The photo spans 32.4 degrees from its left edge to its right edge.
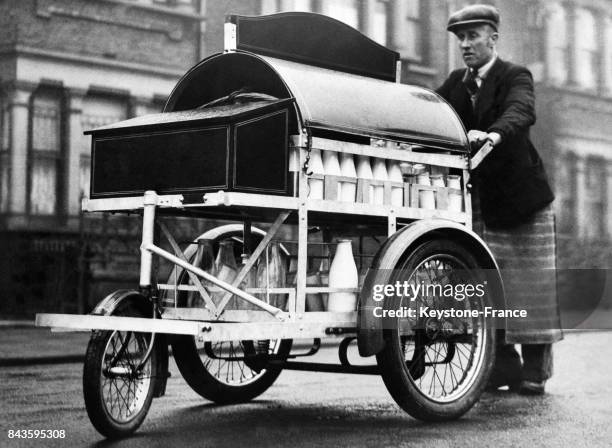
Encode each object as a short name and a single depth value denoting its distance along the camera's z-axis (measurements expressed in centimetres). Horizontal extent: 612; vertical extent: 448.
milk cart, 443
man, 616
